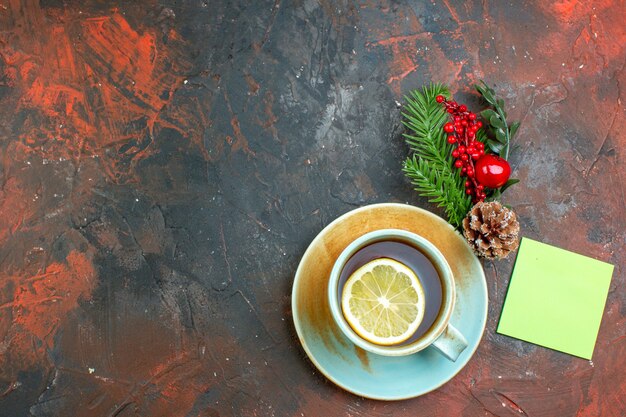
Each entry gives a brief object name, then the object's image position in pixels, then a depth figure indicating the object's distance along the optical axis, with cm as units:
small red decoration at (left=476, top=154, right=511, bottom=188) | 79
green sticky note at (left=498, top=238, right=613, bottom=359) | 86
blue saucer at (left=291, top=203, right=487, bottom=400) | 77
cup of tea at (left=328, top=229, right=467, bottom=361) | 71
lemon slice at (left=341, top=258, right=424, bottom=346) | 74
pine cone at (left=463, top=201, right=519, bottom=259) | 76
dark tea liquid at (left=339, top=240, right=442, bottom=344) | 74
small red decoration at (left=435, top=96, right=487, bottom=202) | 81
